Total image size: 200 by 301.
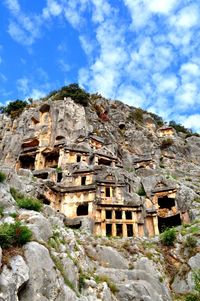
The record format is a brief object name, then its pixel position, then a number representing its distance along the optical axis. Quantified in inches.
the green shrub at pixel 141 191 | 1167.7
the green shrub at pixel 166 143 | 1845.1
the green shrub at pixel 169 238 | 793.6
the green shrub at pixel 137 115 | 2080.9
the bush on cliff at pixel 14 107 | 1817.2
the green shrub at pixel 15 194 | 706.4
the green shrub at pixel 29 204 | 646.6
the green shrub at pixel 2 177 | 694.9
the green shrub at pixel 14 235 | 473.8
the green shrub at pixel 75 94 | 1781.9
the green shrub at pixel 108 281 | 573.0
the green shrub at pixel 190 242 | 760.9
